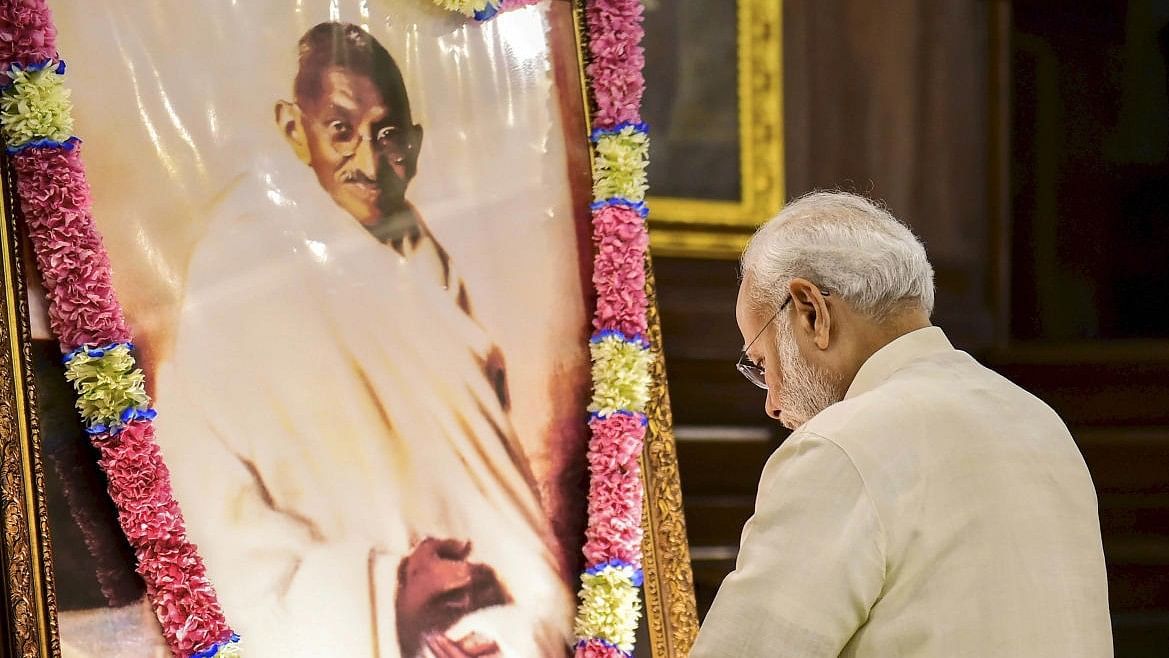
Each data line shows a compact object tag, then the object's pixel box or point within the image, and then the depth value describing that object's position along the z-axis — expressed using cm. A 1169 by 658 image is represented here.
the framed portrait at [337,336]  362
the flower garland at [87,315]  358
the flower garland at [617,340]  402
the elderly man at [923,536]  311
